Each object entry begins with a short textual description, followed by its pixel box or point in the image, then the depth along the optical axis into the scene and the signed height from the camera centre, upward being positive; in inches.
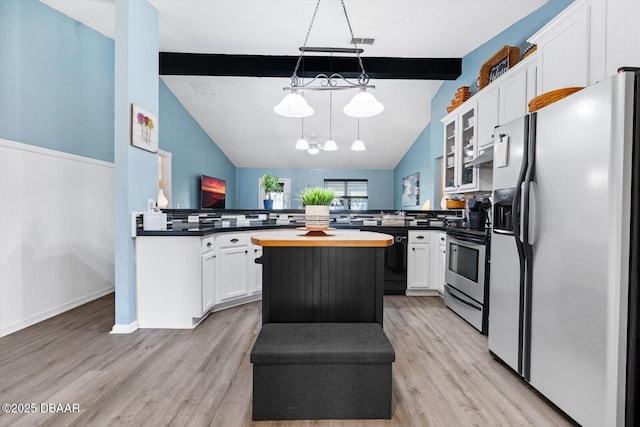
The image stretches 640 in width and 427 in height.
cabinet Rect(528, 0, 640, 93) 68.2 +39.4
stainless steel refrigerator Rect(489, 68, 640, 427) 56.2 -7.8
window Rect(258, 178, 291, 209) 378.3 +19.5
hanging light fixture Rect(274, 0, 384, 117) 93.3 +29.8
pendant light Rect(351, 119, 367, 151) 232.8 +44.6
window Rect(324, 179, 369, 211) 392.5 +22.7
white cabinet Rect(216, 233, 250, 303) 134.8 -24.1
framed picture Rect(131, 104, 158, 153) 115.0 +28.7
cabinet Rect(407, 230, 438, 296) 164.7 -26.2
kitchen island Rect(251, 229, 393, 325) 79.9 -18.0
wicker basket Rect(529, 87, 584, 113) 74.6 +26.9
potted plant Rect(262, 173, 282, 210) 184.9 +12.1
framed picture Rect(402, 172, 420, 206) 294.5 +18.8
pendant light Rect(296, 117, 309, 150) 235.5 +45.4
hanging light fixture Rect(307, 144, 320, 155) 281.4 +55.2
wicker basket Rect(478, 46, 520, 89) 128.0 +61.1
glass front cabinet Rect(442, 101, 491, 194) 146.8 +29.0
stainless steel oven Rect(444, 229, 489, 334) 114.2 -25.3
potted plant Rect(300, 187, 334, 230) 80.8 +0.2
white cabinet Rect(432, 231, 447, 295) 160.6 -26.0
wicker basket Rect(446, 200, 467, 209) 178.5 +3.2
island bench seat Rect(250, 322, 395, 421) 64.2 -34.0
